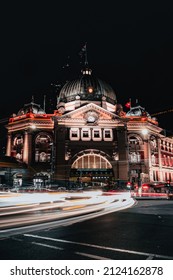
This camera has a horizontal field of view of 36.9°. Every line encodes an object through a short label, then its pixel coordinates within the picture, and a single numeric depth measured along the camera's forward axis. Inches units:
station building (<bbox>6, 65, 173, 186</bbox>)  2265.0
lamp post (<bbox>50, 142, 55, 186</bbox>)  2216.5
